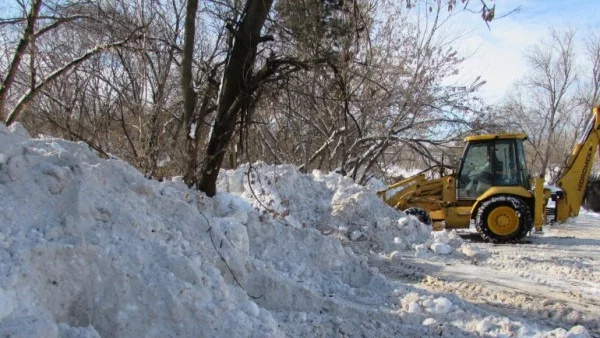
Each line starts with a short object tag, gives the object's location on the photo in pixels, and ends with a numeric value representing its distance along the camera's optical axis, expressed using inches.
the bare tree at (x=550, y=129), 1551.4
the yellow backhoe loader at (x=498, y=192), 435.8
